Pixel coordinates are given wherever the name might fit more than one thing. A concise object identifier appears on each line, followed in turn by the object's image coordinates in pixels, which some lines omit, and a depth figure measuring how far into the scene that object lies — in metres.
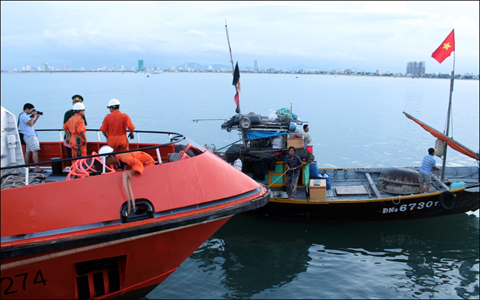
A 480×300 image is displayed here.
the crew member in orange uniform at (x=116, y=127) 6.69
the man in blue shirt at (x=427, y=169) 10.81
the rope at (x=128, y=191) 5.64
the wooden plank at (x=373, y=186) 11.19
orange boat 5.34
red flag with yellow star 11.61
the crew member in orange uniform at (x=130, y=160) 5.89
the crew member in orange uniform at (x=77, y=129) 7.28
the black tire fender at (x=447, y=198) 10.71
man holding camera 7.89
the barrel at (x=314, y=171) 11.69
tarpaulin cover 10.91
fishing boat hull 10.73
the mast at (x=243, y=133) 11.00
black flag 11.02
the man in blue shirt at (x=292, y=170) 10.62
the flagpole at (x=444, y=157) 11.71
